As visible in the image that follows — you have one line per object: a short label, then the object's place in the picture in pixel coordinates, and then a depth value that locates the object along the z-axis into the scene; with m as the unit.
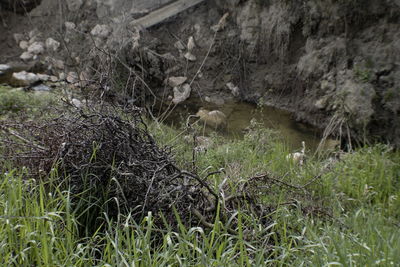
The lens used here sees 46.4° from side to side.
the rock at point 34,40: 8.39
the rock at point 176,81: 7.31
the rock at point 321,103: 6.18
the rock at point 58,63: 7.64
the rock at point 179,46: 7.74
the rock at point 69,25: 8.19
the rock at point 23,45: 8.35
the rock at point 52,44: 8.05
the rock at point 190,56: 7.63
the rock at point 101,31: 7.59
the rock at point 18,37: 8.45
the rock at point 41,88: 7.04
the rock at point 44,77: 7.51
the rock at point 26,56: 8.17
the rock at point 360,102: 5.37
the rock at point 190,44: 7.68
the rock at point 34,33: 8.46
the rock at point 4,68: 7.79
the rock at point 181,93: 6.98
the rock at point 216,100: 7.11
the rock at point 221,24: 7.61
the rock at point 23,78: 7.37
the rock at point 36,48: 8.20
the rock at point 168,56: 7.43
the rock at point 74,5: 8.34
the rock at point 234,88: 7.27
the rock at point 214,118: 6.20
